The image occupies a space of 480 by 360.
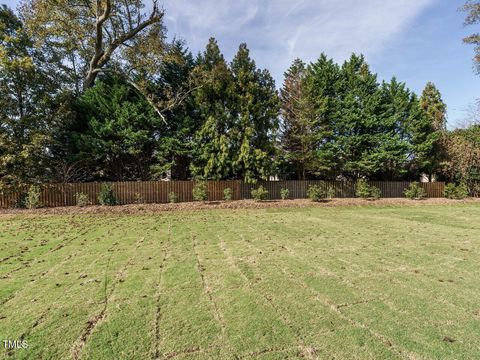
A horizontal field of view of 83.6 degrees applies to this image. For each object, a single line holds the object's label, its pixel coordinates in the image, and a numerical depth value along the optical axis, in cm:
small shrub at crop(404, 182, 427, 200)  1781
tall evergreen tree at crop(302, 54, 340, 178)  1820
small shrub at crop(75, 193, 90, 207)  1280
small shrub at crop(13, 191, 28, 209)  1238
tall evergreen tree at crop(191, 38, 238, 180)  1551
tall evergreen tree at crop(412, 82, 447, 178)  1931
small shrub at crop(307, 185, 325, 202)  1572
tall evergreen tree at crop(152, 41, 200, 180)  1583
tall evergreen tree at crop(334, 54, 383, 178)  1875
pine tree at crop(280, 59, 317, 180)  1825
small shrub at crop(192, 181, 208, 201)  1440
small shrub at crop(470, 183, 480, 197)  1948
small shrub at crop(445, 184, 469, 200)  1789
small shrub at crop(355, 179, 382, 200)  1714
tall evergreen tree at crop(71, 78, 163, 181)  1452
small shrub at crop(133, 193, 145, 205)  1425
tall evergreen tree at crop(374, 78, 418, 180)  1880
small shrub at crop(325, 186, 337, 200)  1678
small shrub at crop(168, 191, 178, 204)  1439
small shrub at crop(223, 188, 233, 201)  1502
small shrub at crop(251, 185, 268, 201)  1503
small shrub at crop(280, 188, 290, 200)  1614
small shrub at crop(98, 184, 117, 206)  1295
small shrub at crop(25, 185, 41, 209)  1209
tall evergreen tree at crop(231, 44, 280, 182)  1577
